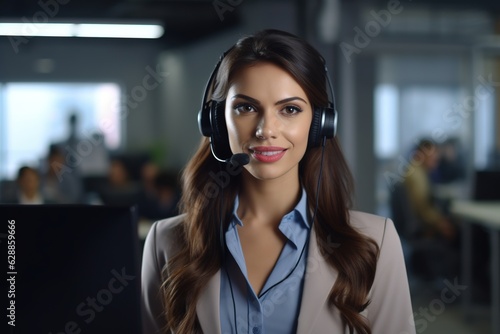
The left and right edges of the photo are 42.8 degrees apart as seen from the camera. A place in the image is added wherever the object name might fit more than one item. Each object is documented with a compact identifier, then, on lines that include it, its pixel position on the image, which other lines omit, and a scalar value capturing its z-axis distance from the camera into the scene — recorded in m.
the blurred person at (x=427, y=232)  5.22
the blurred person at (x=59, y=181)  6.44
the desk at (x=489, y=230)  4.39
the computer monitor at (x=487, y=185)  5.05
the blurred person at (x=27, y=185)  5.19
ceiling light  7.17
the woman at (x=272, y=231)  1.21
